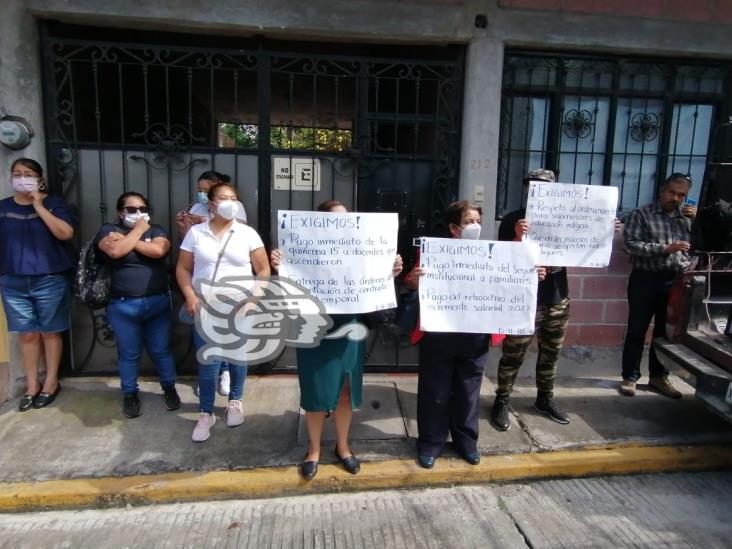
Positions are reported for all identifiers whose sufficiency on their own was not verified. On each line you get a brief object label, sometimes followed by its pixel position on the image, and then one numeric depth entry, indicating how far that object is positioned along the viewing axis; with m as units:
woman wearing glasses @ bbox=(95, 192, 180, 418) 3.56
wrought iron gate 4.17
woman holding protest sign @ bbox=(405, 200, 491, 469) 3.14
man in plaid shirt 4.00
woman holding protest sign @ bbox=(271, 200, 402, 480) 3.05
